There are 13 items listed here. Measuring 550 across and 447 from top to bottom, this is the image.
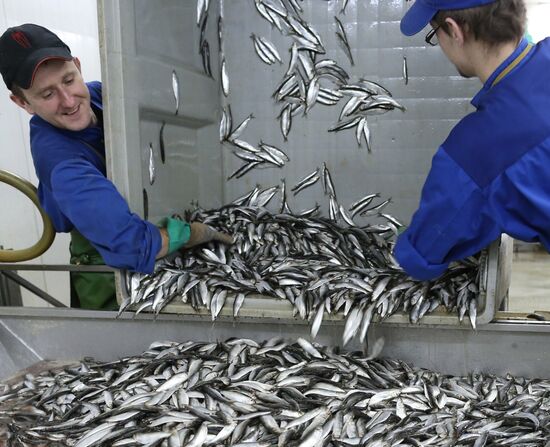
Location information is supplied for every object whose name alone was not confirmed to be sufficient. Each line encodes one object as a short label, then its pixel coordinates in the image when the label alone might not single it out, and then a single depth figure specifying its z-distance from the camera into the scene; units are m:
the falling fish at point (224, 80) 4.46
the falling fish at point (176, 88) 3.53
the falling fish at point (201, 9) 4.04
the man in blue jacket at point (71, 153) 2.66
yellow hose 3.01
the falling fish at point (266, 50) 4.35
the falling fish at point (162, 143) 3.32
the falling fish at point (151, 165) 3.12
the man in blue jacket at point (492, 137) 2.00
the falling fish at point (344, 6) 4.20
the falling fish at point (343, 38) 4.22
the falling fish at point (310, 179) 4.43
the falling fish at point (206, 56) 4.15
